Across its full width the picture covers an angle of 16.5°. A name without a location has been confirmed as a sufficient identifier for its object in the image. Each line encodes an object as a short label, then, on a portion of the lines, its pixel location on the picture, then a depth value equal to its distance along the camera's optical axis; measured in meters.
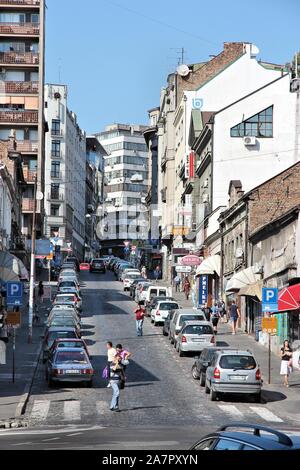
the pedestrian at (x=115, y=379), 27.73
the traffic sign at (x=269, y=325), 34.31
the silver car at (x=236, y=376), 30.56
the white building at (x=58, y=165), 139.12
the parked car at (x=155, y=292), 64.18
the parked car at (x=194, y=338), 42.34
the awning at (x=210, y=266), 63.65
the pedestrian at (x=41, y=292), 65.81
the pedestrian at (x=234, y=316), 51.31
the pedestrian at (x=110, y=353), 29.39
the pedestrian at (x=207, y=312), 53.79
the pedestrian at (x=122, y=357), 28.55
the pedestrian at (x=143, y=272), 93.40
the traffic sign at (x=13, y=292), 38.91
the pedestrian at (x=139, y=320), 49.25
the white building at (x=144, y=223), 190.50
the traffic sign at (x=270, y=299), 35.06
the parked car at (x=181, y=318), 45.72
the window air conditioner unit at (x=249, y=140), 66.26
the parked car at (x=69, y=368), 32.81
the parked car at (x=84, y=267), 124.00
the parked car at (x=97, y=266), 112.19
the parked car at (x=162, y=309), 54.84
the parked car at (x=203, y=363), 33.34
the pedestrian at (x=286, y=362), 34.25
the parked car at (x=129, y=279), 81.59
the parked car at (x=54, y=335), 39.50
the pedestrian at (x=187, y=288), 76.71
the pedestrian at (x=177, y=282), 83.44
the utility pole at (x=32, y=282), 47.72
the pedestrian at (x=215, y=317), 50.88
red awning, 36.94
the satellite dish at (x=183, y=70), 95.40
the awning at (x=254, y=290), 45.81
